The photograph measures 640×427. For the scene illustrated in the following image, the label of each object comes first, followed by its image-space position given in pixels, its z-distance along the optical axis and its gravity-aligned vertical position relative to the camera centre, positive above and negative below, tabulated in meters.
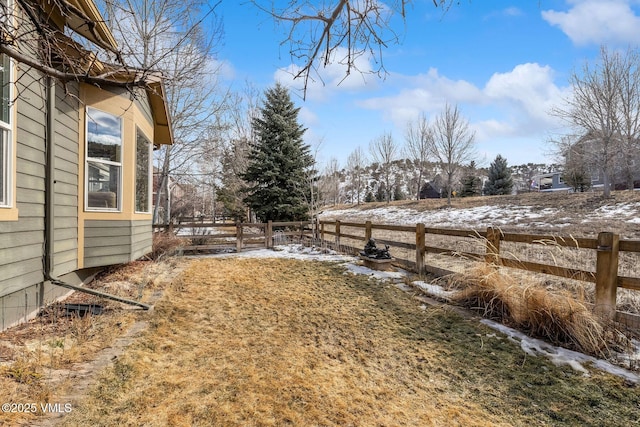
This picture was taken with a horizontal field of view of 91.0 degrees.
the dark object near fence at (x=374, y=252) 6.79 -0.96
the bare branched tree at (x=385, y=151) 34.79 +6.48
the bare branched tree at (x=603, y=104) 16.17 +5.74
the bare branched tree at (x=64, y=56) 1.81 +0.88
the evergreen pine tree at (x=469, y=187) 34.69 +2.56
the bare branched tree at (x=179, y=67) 9.88 +4.96
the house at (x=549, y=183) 31.60 +4.15
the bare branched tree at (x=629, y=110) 15.95 +5.38
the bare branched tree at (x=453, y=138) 24.69 +5.74
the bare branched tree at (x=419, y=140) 29.28 +6.61
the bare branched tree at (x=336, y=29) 2.64 +1.59
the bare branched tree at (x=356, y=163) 39.38 +5.69
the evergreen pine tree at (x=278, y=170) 12.94 +1.52
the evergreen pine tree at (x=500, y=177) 32.69 +3.56
